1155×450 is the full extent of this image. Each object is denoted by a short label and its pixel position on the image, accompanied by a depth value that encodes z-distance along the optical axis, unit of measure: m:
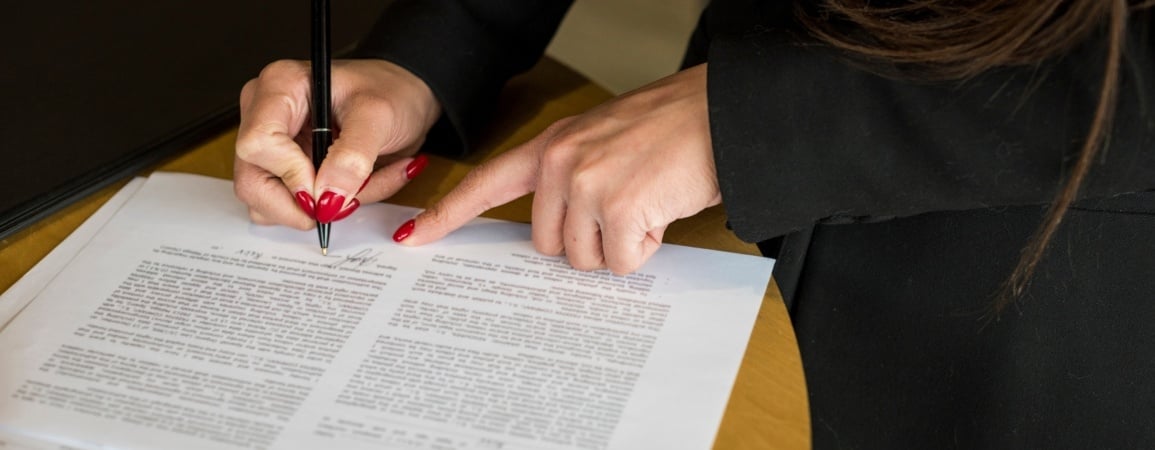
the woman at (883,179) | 0.67
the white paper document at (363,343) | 0.63
